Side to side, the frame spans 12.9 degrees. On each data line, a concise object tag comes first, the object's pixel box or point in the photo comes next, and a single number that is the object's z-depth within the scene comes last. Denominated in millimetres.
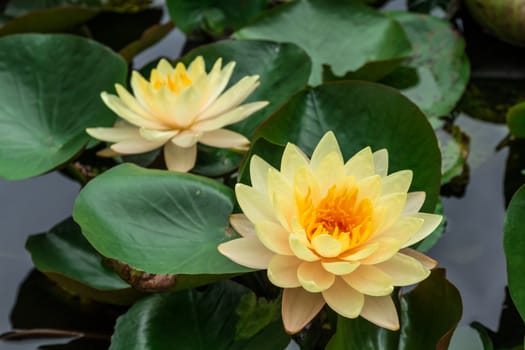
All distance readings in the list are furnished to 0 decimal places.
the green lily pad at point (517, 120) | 1606
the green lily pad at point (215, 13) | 1769
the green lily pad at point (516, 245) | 1444
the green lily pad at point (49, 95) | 1568
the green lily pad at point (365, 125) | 1489
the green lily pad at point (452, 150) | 1616
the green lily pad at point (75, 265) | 1503
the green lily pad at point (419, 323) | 1435
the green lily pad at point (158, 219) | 1440
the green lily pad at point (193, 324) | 1466
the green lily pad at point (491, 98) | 1704
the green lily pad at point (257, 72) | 1586
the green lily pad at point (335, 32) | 1690
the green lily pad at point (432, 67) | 1692
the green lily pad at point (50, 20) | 1736
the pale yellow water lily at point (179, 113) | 1530
